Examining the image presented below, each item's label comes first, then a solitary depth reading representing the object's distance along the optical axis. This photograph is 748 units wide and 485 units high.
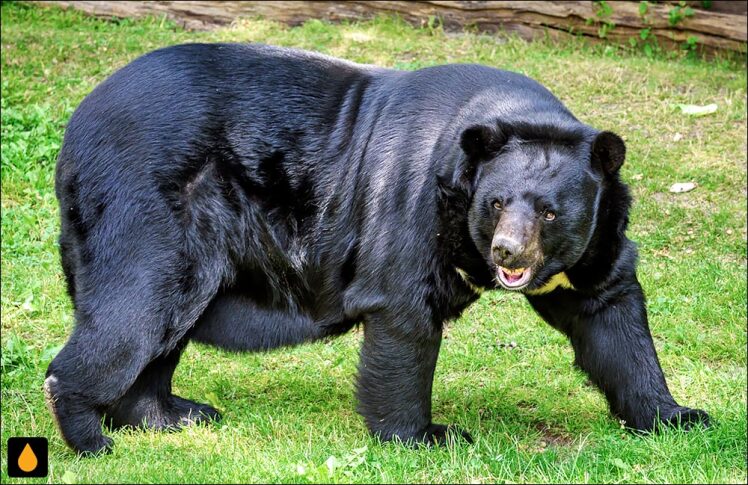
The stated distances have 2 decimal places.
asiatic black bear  10.52
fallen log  23.92
